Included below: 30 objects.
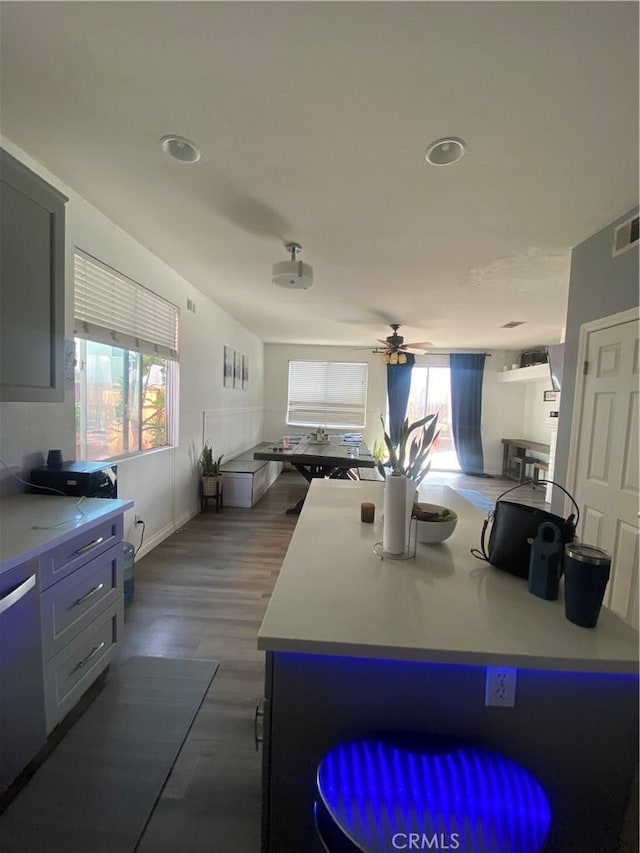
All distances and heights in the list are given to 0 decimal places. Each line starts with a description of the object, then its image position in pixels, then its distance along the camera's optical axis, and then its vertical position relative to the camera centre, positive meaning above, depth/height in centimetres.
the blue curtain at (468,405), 730 +18
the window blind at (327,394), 770 +29
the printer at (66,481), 188 -45
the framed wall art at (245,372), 612 +54
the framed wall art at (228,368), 515 +51
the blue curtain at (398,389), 740 +44
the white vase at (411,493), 125 -28
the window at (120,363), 241 +29
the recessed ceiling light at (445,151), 156 +116
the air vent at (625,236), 199 +104
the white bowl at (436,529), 138 -45
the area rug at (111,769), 119 -142
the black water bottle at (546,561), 101 -40
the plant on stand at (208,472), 438 -85
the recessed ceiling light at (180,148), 161 +115
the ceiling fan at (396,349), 526 +91
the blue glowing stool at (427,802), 65 -73
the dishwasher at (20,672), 118 -95
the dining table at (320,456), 434 -60
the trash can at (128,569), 245 -117
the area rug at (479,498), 529 -129
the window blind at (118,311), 234 +66
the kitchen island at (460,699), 81 -66
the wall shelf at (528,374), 572 +72
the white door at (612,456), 196 -21
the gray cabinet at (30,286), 146 +47
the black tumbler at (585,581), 86 -39
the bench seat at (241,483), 468 -104
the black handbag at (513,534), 111 -37
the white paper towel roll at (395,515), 123 -37
